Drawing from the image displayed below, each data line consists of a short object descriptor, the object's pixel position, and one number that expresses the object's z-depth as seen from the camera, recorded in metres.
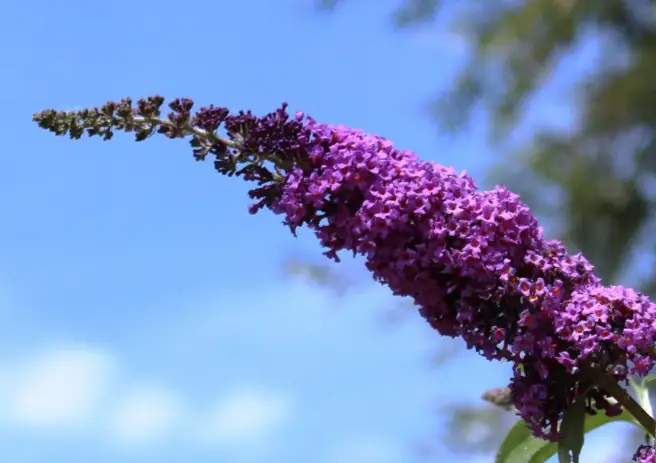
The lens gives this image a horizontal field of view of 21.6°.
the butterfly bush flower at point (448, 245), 0.62
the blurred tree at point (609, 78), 5.54
